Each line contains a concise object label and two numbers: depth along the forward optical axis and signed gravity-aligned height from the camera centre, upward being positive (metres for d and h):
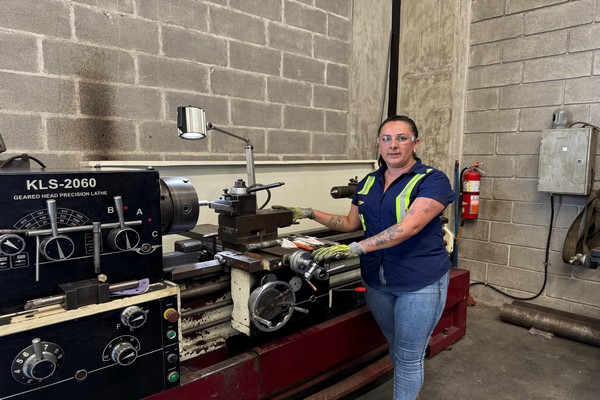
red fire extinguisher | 2.63 -0.24
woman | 1.32 -0.32
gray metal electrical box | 2.15 -0.03
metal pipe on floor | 2.17 -0.94
